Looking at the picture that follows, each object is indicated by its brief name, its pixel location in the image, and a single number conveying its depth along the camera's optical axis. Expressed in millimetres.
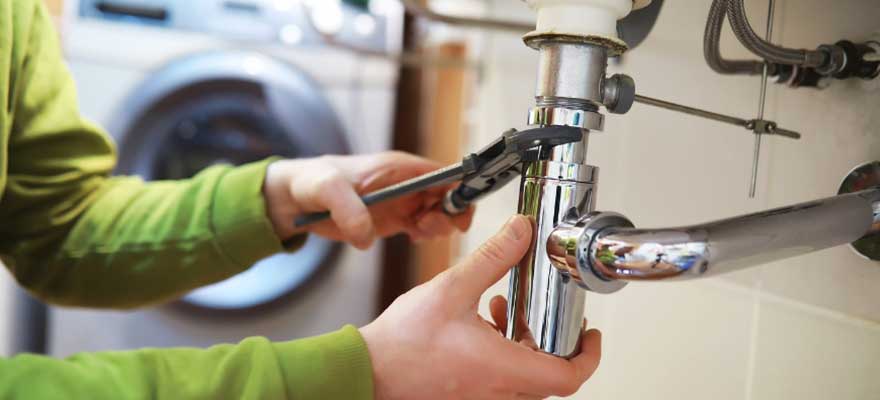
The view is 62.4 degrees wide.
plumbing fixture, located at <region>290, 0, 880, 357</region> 293
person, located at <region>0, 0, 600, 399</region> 363
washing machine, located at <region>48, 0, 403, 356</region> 1197
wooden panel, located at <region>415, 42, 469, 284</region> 1157
